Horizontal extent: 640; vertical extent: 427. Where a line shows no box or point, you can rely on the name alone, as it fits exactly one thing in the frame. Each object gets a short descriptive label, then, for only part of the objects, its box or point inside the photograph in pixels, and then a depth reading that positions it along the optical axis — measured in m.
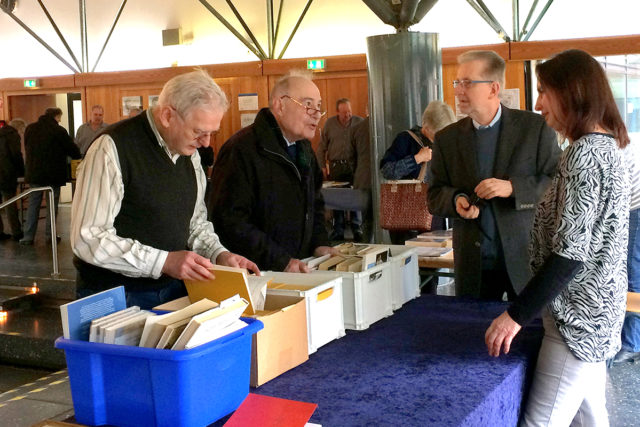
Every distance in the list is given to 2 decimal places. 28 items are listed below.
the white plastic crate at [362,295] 2.39
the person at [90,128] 11.73
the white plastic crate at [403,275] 2.68
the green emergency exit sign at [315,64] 11.27
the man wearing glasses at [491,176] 3.01
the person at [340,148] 9.80
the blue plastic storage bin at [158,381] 1.62
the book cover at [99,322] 1.77
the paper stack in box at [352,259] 2.51
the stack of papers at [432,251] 4.59
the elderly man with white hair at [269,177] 3.02
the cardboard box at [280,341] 1.93
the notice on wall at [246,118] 12.20
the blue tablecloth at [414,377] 1.76
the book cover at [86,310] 1.78
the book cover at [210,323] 1.64
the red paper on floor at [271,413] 1.67
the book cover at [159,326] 1.69
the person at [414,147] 5.39
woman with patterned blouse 1.94
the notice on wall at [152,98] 12.81
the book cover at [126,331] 1.74
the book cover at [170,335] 1.68
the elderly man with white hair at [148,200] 2.33
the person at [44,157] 9.59
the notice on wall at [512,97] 10.11
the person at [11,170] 10.35
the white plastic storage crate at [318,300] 2.17
